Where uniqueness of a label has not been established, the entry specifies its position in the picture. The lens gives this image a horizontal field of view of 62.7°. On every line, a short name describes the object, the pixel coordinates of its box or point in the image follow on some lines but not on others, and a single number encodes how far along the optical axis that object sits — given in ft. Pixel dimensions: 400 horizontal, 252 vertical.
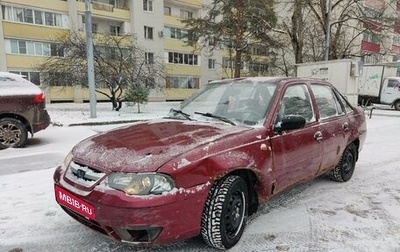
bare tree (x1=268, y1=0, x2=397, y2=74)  69.62
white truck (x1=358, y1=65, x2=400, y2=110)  71.26
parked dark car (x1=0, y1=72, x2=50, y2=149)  22.88
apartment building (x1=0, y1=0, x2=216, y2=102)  88.12
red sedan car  8.09
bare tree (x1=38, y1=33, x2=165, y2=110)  59.31
